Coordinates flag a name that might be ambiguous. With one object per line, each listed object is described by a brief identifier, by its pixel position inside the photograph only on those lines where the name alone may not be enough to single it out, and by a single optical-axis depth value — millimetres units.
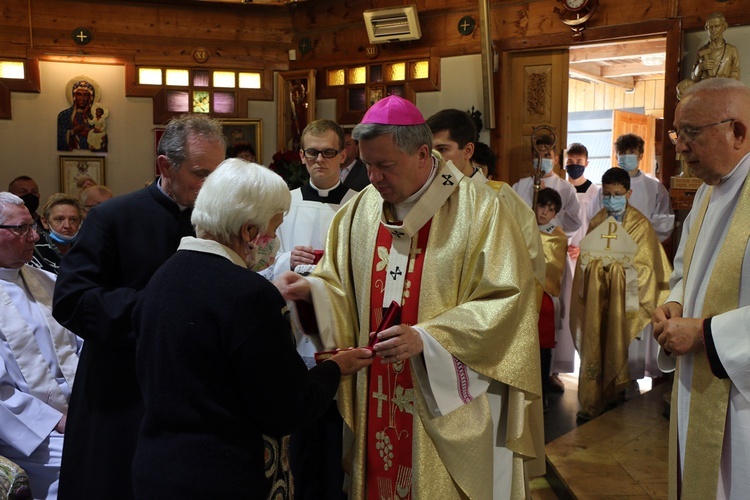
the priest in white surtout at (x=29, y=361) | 3250
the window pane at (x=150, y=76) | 9414
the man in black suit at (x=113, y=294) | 2523
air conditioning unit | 8562
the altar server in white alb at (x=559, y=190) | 7613
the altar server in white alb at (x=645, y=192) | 7234
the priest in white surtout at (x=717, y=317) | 2434
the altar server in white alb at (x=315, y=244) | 3082
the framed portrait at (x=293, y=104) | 9531
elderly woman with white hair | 1869
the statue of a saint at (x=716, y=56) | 6254
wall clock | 7598
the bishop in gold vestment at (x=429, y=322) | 2543
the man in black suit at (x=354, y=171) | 4945
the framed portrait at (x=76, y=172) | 9195
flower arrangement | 5249
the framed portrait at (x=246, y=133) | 9688
